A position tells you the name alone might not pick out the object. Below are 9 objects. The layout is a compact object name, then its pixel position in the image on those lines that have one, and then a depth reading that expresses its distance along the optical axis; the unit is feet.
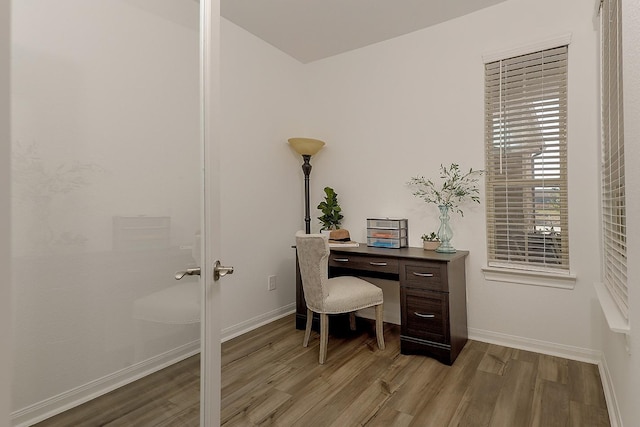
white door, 2.46
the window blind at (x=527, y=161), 8.15
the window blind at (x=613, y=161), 4.84
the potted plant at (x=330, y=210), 11.32
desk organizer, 9.98
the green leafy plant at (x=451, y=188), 9.32
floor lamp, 11.25
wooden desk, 8.02
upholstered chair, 8.10
